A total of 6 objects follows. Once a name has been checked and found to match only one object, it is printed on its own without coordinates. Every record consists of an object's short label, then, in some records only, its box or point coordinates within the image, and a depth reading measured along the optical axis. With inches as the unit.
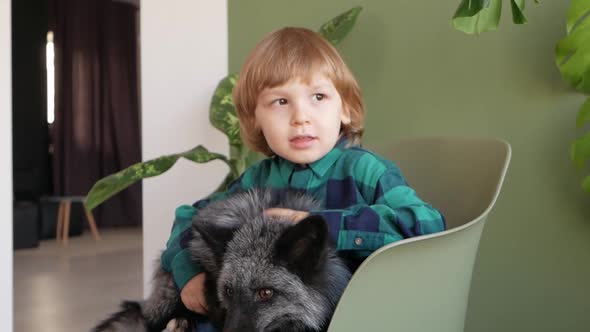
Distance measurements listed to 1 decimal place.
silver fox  31.9
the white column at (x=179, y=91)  90.6
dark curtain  264.4
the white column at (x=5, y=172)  86.1
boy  39.4
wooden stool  227.4
